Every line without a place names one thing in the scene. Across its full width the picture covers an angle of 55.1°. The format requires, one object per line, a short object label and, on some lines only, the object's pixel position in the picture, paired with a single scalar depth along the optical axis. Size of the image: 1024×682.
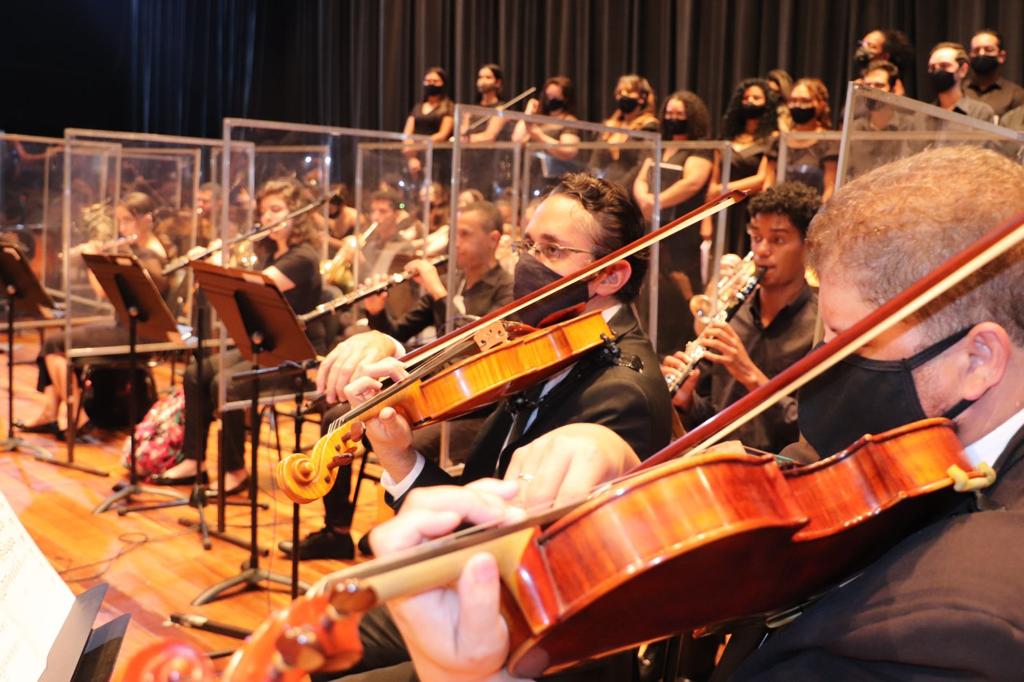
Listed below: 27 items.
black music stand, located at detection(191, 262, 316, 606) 3.52
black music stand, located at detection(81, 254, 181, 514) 4.40
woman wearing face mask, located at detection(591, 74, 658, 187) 5.58
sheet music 1.22
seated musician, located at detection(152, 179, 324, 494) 4.80
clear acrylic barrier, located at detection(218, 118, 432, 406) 4.88
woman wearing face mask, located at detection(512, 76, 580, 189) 4.27
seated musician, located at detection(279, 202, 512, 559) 4.00
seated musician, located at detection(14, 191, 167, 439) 5.87
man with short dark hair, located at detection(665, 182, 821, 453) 3.29
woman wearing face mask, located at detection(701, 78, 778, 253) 5.02
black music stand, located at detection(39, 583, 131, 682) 1.25
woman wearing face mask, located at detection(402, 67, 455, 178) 7.89
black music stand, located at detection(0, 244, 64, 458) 5.18
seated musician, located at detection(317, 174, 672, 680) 1.96
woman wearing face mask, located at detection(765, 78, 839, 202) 4.07
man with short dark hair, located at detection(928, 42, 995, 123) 5.02
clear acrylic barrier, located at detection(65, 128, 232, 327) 5.97
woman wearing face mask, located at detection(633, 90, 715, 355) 4.27
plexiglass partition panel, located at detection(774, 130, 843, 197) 4.06
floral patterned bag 5.07
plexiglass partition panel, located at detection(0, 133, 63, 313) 6.95
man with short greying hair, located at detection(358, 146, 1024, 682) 0.94
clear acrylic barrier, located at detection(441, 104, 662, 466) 4.23
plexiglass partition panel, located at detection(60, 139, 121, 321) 5.96
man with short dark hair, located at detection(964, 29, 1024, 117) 5.39
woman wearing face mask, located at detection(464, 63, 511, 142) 8.02
